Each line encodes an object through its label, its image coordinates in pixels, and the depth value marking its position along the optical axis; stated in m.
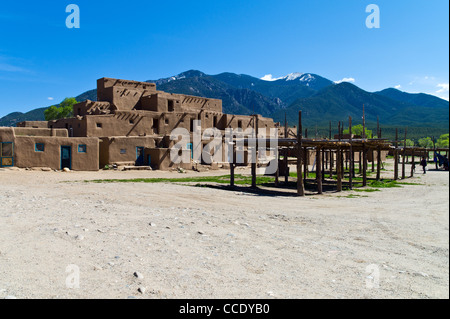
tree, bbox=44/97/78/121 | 62.47
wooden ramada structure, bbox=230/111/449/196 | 15.96
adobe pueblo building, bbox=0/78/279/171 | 23.62
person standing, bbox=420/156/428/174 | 32.96
